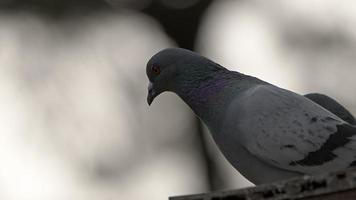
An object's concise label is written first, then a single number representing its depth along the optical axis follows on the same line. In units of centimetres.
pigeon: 1002
